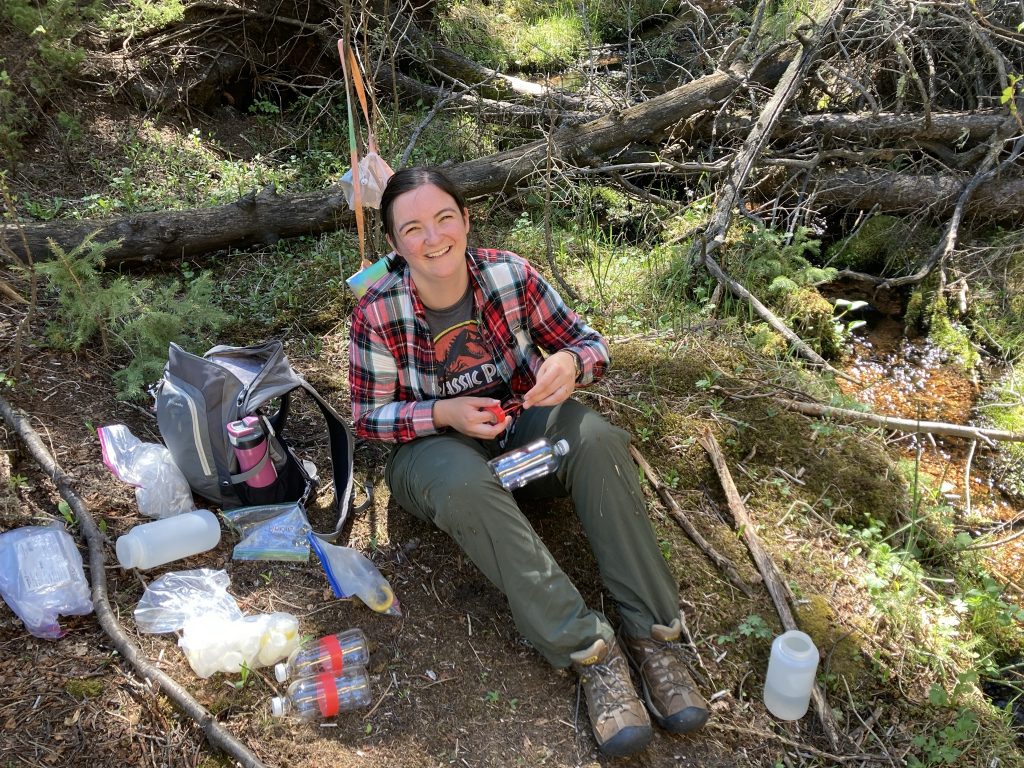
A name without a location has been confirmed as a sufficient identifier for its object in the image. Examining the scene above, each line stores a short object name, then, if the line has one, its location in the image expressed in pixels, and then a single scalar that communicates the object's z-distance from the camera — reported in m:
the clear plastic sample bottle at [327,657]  2.23
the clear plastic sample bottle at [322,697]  2.14
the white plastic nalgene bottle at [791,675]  2.29
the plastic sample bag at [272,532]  2.64
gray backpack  2.68
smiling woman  2.25
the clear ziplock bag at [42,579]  2.20
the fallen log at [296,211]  4.07
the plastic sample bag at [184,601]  2.31
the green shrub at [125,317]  3.22
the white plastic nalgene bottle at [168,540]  2.46
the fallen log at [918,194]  4.90
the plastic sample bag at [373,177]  3.28
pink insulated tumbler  2.63
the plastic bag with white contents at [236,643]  2.19
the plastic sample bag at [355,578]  2.51
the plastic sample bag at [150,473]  2.68
